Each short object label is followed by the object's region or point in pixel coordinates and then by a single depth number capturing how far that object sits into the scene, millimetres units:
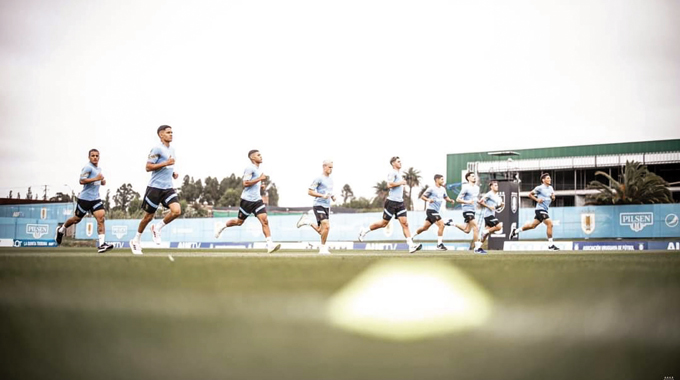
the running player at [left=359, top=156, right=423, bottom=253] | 17047
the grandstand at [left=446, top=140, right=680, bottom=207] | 68625
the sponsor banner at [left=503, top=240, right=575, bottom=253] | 24702
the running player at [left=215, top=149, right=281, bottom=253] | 14484
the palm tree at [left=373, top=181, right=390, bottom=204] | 144625
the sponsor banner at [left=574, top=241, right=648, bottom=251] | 26359
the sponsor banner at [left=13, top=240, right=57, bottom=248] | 36500
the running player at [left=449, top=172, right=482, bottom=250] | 20094
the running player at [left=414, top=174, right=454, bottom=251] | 19500
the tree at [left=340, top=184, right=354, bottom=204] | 184500
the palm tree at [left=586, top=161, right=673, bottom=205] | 59125
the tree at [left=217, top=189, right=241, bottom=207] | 136250
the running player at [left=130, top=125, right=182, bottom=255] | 12922
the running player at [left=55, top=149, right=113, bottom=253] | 15695
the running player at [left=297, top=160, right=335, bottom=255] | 15383
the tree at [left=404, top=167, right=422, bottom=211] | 135000
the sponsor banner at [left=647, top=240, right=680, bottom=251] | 24312
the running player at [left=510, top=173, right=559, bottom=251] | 21297
